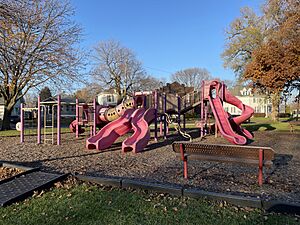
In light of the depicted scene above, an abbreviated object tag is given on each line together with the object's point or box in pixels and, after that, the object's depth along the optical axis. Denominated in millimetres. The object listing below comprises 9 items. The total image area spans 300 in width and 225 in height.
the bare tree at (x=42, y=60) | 16750
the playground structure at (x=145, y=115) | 9977
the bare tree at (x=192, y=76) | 66062
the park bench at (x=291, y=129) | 17525
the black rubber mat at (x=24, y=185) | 4120
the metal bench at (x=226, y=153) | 4602
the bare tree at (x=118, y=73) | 43656
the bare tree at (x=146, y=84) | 46000
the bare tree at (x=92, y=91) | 42719
